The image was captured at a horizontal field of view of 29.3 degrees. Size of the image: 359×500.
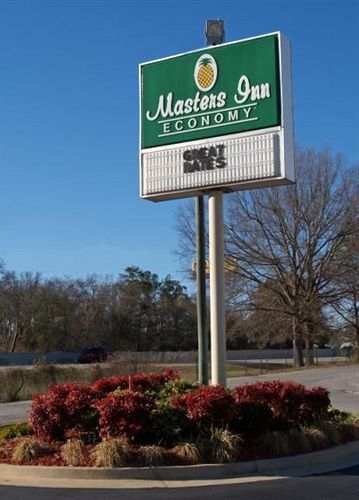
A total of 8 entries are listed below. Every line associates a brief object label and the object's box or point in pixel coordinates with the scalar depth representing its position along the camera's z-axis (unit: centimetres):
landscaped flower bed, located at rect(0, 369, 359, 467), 939
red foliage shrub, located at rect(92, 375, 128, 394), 1204
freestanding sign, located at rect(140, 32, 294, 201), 1285
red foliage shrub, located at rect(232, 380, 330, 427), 1069
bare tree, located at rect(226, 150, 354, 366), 4428
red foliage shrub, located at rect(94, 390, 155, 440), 969
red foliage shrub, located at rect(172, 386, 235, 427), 1001
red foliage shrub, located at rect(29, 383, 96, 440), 1021
